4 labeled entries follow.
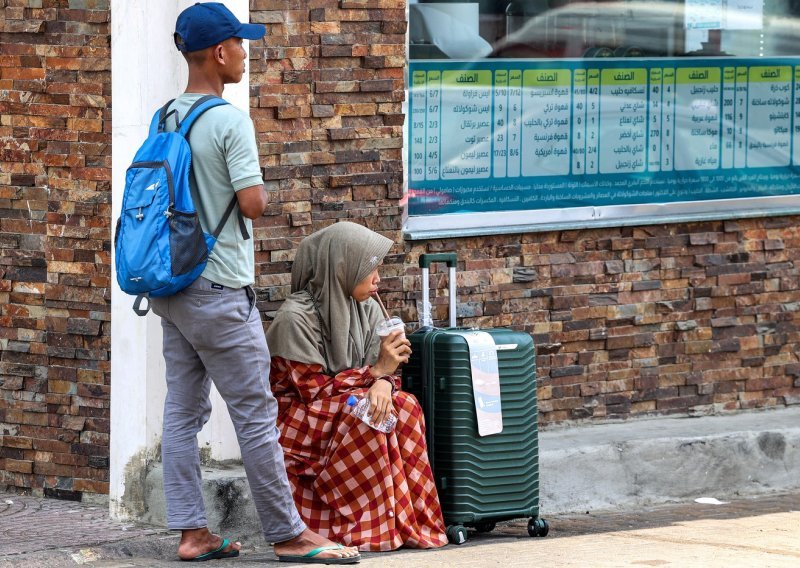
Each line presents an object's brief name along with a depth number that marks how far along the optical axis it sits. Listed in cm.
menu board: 1357
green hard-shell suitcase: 1181
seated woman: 1137
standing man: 1037
